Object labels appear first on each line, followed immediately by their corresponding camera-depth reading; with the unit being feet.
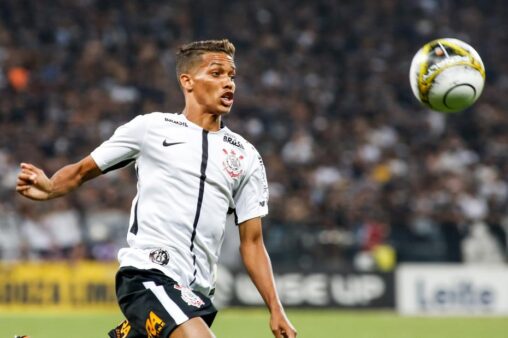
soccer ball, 46.14
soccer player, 35.12
